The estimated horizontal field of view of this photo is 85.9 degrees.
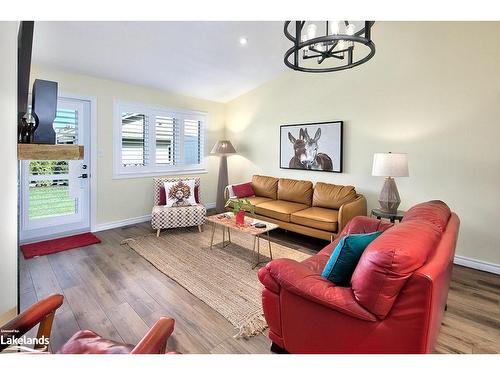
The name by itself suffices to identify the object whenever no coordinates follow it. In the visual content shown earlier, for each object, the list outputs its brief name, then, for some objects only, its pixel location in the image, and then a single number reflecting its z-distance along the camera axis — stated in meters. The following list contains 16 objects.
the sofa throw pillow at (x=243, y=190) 4.79
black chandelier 1.62
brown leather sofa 3.53
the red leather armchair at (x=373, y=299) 1.26
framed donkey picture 4.22
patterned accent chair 4.04
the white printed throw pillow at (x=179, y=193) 4.31
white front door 3.61
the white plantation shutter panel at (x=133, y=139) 4.49
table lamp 3.13
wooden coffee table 3.03
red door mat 3.31
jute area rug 2.22
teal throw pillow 1.58
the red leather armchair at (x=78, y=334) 1.02
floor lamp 5.41
